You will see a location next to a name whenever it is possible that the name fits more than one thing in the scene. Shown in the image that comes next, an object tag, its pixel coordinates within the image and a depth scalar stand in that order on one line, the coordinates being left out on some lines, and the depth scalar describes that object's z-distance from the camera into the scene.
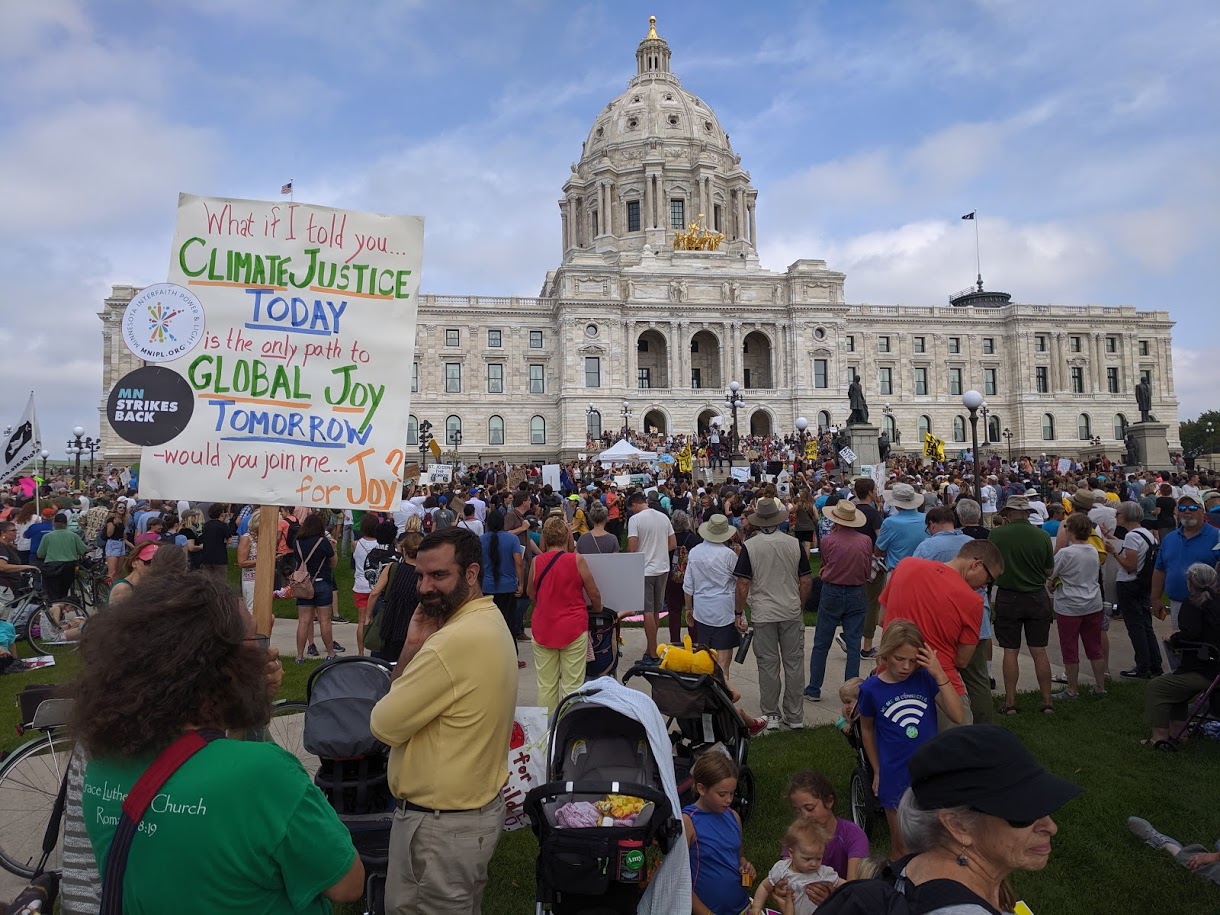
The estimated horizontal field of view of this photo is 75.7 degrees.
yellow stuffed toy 5.18
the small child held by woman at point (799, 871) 3.50
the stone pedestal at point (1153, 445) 28.56
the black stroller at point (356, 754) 3.77
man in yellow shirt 2.99
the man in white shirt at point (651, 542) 9.50
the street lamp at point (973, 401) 17.35
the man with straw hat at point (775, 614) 7.02
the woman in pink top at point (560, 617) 6.44
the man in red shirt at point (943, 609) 4.73
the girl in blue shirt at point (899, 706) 3.97
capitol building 54.91
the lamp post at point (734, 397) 30.44
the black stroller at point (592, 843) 3.18
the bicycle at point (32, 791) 4.30
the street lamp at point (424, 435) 35.61
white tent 32.31
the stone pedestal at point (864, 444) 28.08
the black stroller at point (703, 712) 4.95
